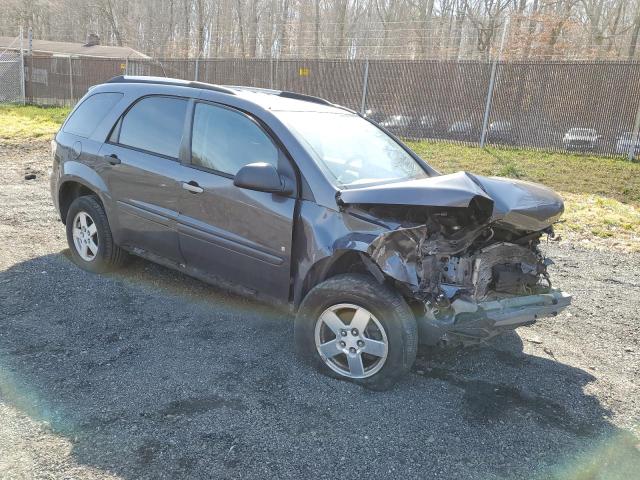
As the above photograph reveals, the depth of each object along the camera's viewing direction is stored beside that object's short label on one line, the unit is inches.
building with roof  1143.6
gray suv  126.6
